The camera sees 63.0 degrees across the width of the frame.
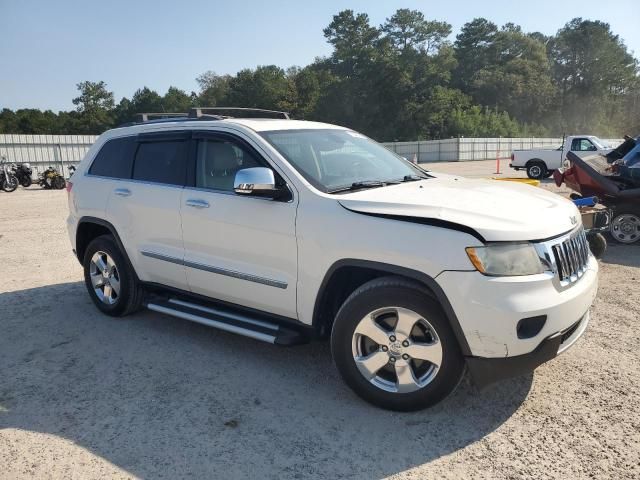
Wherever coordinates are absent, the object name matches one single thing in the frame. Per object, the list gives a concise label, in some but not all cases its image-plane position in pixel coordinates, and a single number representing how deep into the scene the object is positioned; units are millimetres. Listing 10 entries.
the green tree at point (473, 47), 87750
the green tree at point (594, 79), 88812
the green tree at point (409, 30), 82062
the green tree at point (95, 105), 85375
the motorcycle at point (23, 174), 22422
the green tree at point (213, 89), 96562
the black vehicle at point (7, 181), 20528
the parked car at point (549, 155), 19812
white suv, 2945
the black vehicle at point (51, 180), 21594
